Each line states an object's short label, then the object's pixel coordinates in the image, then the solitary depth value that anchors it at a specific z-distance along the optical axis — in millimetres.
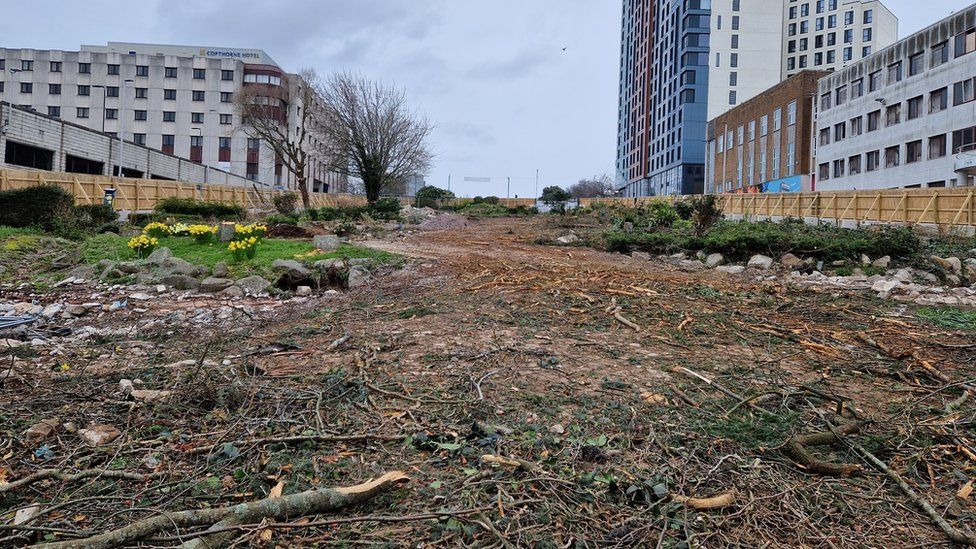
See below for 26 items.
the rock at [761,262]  12766
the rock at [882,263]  12162
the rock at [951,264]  11480
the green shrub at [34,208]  16203
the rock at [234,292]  8859
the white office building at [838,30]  70562
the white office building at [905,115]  33406
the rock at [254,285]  9078
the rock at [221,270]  9680
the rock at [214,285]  9156
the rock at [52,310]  7346
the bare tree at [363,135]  37594
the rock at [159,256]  10128
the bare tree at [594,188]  95625
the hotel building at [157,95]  62438
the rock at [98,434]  3220
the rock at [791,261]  12734
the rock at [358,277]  9578
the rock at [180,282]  9234
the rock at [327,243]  12468
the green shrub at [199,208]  23938
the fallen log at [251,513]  2248
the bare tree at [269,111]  35906
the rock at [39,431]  3211
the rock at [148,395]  3857
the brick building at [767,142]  49816
